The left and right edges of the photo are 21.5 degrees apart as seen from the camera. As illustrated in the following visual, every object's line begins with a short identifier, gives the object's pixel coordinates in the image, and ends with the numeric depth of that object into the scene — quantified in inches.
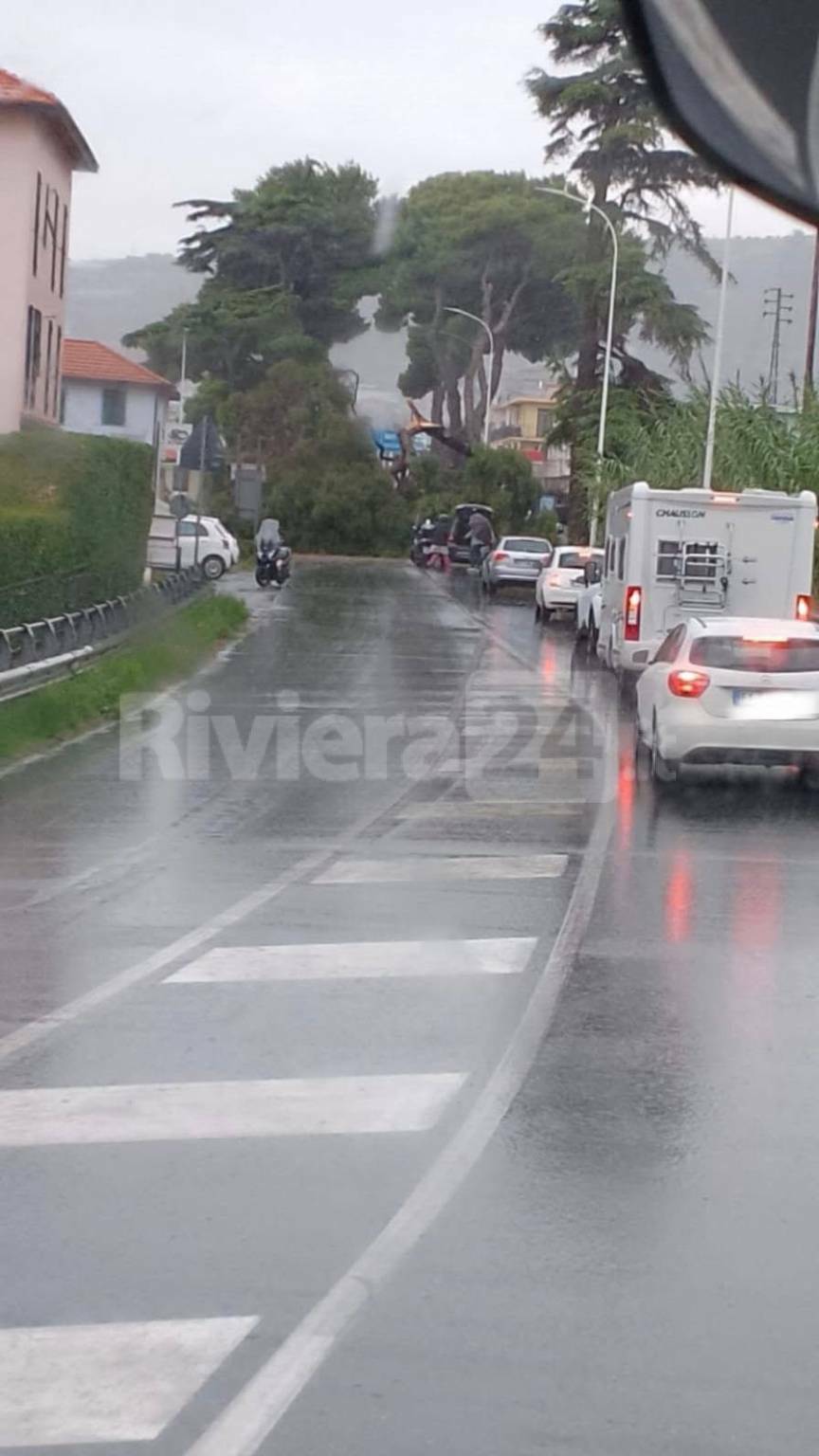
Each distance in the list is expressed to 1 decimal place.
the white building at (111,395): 2945.4
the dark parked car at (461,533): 2770.7
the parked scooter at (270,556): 1972.2
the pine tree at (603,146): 2082.9
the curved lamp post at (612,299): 1988.1
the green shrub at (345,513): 2918.3
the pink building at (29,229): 1761.8
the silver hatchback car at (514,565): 2140.7
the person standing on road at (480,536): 2554.1
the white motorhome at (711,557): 1082.7
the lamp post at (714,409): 1658.5
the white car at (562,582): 1711.4
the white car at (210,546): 2081.7
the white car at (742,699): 702.5
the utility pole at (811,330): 1893.5
